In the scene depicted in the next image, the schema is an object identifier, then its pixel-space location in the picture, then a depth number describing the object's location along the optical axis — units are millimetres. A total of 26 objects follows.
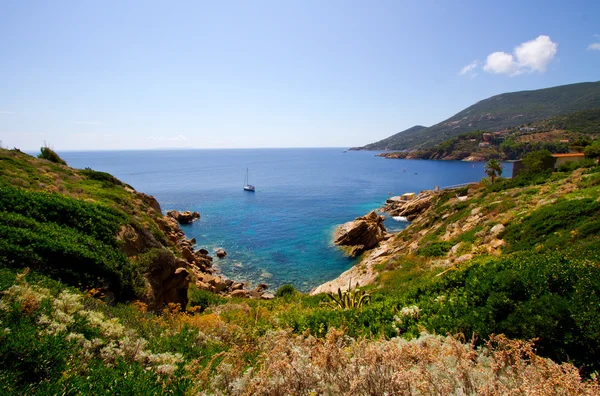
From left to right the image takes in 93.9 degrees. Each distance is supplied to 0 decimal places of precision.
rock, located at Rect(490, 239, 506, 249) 14180
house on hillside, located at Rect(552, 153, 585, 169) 35406
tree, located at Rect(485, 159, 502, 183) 42281
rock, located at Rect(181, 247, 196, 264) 28328
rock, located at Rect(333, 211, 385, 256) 36625
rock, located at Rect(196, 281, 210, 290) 21206
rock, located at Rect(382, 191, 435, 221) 51188
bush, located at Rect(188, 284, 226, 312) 15055
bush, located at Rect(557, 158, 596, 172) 24000
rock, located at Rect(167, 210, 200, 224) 49825
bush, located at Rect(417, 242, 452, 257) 17500
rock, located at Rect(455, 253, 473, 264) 14225
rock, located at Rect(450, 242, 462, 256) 16438
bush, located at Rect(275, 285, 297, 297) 22089
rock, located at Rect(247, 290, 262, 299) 24250
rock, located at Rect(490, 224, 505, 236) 15659
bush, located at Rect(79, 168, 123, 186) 26036
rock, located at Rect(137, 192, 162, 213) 32062
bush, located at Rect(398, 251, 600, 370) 4871
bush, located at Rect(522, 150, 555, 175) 36156
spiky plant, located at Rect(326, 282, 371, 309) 11133
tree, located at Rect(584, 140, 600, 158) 31466
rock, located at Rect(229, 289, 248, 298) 22859
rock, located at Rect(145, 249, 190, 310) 13318
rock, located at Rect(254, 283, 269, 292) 27031
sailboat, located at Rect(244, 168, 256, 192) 80188
